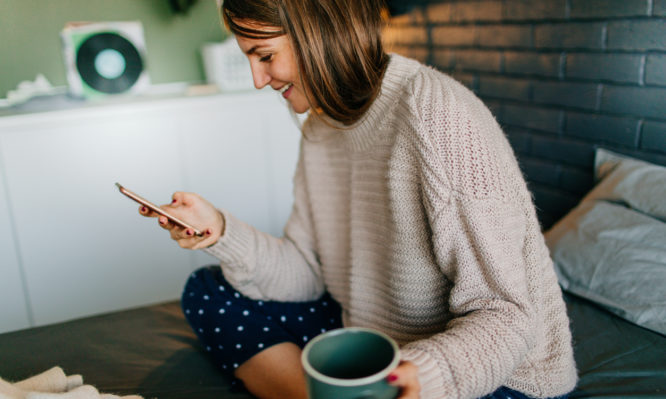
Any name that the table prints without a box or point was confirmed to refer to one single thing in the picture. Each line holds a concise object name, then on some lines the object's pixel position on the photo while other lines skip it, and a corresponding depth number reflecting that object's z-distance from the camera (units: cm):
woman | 68
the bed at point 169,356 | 88
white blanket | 68
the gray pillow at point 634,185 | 107
